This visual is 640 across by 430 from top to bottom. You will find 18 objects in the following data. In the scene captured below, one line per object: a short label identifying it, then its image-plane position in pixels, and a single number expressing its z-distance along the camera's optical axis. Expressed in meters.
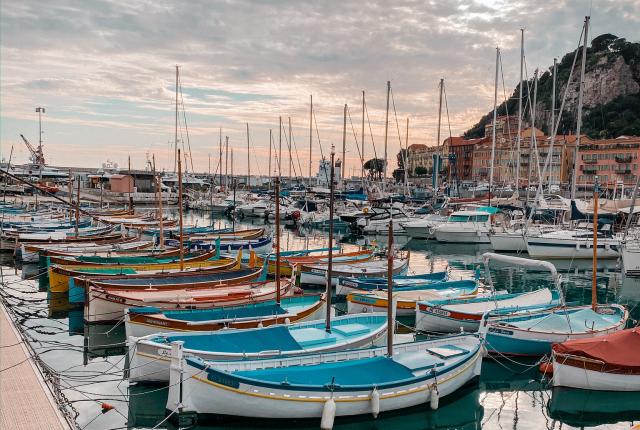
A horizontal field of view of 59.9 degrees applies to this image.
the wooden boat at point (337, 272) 30.66
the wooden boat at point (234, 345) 15.67
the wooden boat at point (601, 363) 16.44
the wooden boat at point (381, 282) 26.36
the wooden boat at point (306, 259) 32.53
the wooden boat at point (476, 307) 21.48
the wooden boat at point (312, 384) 13.59
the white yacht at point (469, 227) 52.84
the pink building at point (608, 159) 114.81
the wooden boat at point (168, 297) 21.58
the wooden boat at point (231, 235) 45.22
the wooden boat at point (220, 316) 18.27
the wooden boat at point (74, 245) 37.53
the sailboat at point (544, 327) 19.31
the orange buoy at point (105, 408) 14.89
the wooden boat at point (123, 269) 27.81
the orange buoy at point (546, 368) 18.19
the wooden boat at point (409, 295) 23.27
